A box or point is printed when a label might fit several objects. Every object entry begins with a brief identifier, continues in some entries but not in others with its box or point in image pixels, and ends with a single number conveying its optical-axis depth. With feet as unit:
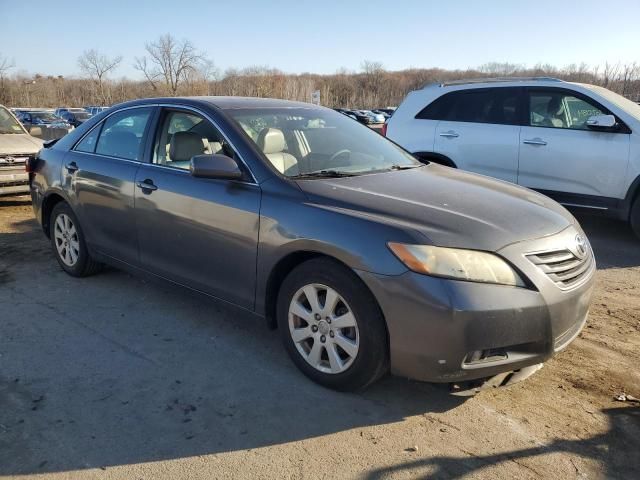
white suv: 20.53
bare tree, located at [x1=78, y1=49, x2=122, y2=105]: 180.55
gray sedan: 8.96
